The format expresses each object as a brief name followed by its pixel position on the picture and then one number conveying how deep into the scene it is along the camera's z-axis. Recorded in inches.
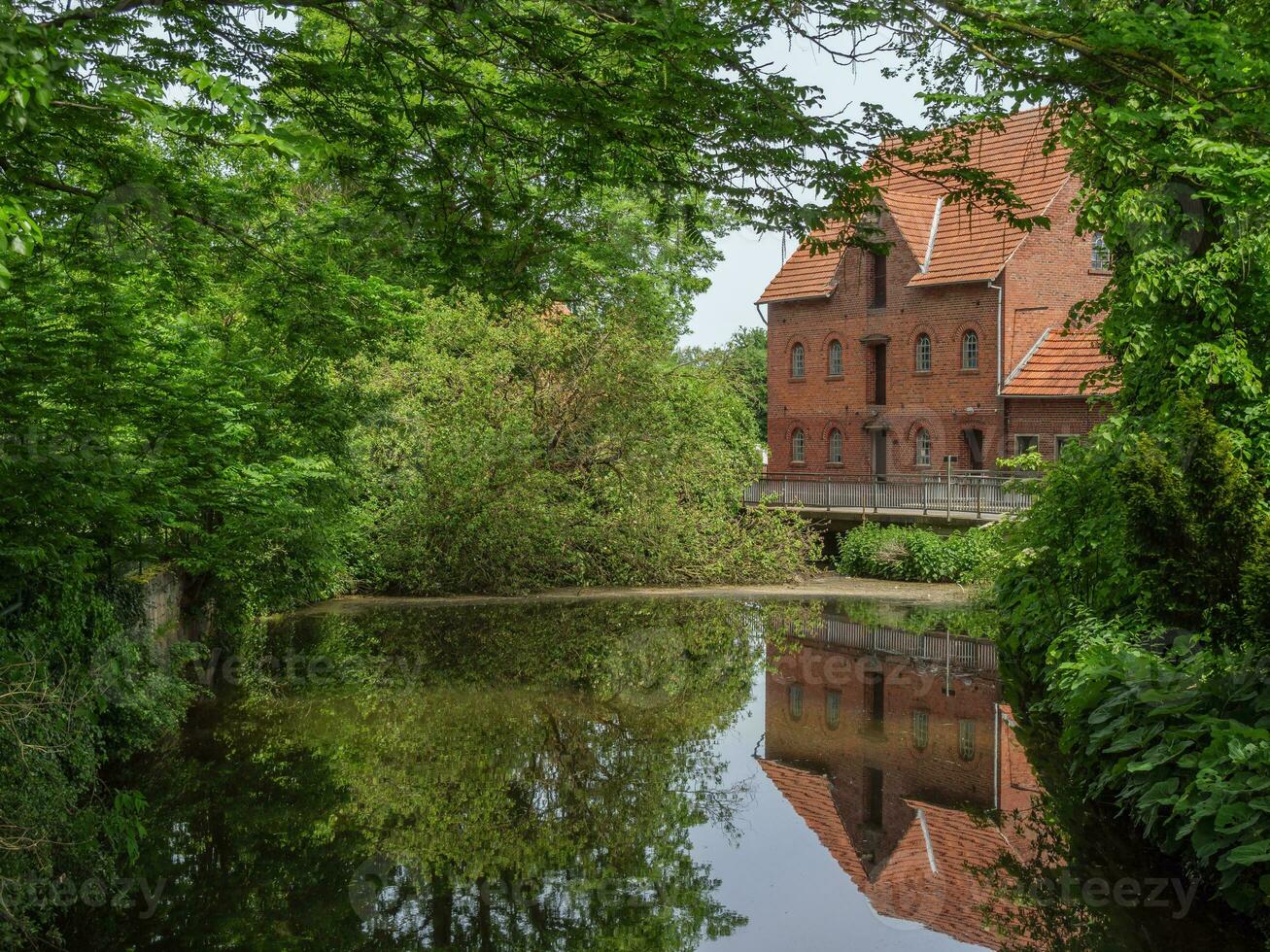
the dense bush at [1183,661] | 291.7
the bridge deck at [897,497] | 1261.1
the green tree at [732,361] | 1135.0
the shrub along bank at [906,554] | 1215.6
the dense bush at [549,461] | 986.1
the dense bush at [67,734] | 279.4
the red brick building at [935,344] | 1482.5
